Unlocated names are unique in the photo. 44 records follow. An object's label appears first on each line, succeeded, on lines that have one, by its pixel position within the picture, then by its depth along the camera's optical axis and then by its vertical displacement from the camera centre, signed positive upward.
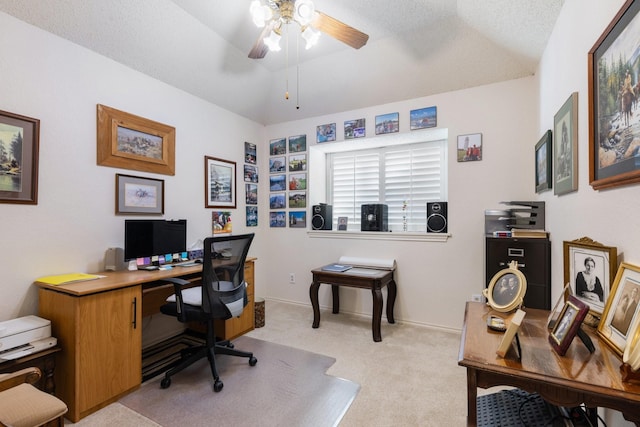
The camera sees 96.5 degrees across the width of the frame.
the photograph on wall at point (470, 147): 2.93 +0.70
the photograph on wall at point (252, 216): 3.93 -0.02
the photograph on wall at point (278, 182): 4.04 +0.46
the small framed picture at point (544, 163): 2.11 +0.41
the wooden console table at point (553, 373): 0.79 -0.50
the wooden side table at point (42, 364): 1.61 -0.87
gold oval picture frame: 1.41 -0.40
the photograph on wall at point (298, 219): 3.91 -0.06
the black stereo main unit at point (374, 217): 3.46 -0.03
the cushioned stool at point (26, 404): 1.13 -0.79
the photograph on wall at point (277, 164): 4.05 +0.72
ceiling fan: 1.75 +1.26
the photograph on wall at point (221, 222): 3.41 -0.09
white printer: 1.60 -0.72
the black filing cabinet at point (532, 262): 2.13 -0.37
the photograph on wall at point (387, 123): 3.31 +1.07
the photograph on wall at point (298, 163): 3.90 +0.72
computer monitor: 2.39 -0.20
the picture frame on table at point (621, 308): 0.91 -0.32
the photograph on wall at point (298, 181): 3.90 +0.46
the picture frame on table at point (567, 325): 0.96 -0.39
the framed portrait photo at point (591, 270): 1.13 -0.25
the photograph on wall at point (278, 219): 4.05 -0.06
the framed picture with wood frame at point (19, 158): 1.89 +0.39
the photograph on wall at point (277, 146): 4.05 +0.98
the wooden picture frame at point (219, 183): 3.34 +0.39
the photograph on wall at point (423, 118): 3.12 +1.07
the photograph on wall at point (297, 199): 3.90 +0.21
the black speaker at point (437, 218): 3.10 -0.04
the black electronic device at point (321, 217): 3.79 -0.03
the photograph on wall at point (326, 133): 3.69 +1.07
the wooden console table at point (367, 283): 2.79 -0.72
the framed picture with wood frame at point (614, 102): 0.99 +0.45
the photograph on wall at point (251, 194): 3.92 +0.29
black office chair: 2.08 -0.64
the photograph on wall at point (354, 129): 3.51 +1.07
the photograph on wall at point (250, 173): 3.90 +0.58
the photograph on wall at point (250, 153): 3.91 +0.86
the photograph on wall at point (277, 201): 4.06 +0.20
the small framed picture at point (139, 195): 2.53 +0.18
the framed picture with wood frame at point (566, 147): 1.54 +0.40
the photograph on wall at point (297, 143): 3.90 +0.98
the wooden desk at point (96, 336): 1.74 -0.78
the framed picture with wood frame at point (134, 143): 2.42 +0.67
